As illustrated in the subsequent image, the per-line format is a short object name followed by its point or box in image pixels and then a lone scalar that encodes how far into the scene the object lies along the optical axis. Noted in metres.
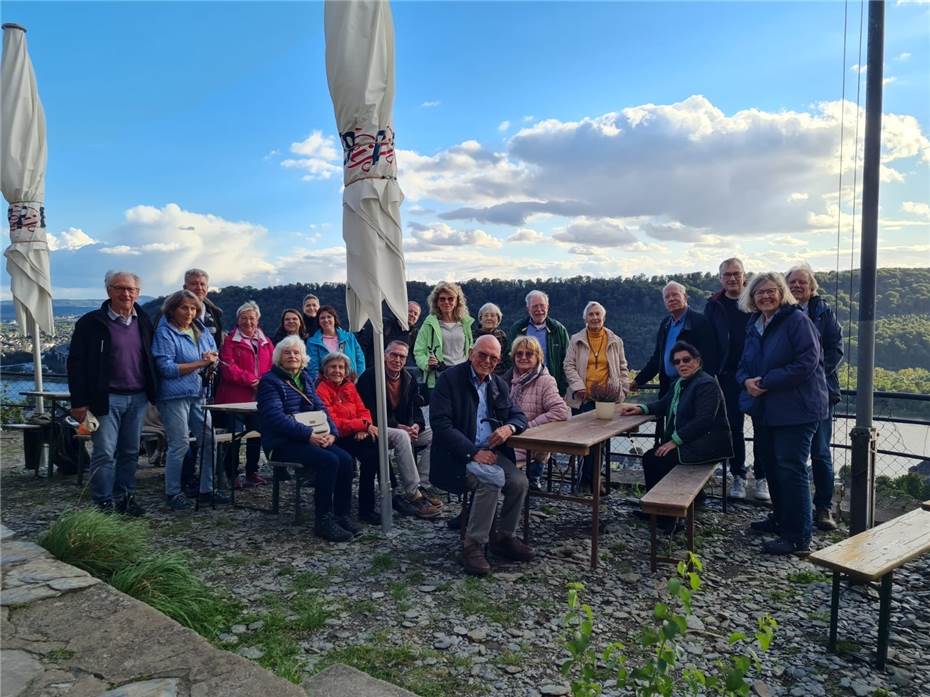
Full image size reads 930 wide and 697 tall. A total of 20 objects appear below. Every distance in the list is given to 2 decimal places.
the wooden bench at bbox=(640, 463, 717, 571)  3.59
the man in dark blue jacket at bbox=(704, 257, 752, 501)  5.29
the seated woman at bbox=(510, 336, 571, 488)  4.82
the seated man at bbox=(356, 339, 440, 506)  5.02
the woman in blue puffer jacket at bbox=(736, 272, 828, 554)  4.25
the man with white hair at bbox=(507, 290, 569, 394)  5.77
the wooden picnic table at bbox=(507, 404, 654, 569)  3.87
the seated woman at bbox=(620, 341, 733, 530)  4.41
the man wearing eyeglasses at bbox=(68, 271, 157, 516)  4.52
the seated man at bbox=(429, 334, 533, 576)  3.96
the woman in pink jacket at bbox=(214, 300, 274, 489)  5.52
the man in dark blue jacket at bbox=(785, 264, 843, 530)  4.83
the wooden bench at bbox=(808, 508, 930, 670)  2.74
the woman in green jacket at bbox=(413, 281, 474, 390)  5.64
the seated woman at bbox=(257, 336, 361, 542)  4.45
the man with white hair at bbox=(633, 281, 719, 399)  5.27
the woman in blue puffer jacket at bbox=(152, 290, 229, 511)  4.92
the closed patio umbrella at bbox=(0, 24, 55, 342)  6.29
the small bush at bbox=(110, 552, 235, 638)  3.02
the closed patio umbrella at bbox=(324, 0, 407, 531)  3.97
